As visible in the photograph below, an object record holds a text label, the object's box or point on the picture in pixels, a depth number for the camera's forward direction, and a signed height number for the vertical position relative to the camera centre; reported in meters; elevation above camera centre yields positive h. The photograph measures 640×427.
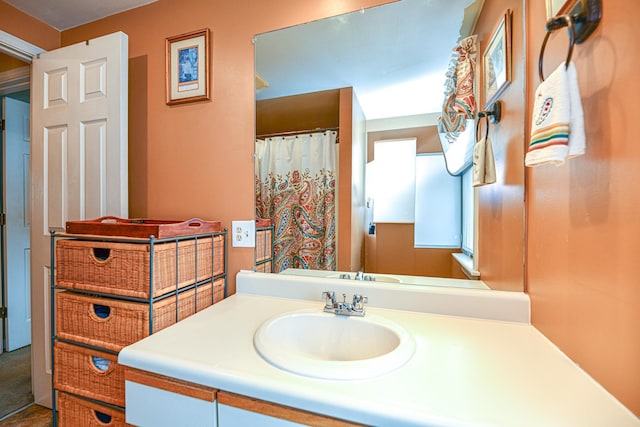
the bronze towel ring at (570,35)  0.57 +0.38
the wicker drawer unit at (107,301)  0.91 -0.32
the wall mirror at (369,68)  1.02 +0.59
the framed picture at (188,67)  1.29 +0.69
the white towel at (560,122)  0.55 +0.18
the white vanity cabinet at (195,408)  0.59 -0.47
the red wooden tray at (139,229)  0.93 -0.07
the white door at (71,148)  1.33 +0.32
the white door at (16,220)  2.23 -0.09
